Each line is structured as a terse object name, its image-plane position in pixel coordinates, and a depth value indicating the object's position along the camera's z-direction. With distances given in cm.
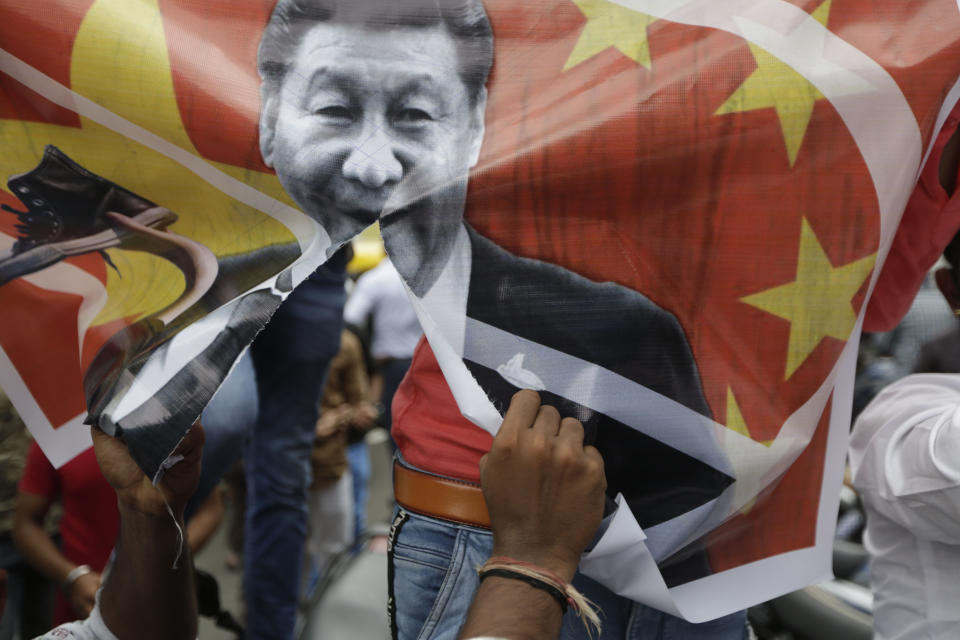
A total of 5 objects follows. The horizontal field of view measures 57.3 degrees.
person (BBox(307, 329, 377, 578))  413
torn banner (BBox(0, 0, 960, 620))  123
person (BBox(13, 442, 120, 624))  232
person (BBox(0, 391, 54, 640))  245
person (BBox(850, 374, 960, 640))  136
